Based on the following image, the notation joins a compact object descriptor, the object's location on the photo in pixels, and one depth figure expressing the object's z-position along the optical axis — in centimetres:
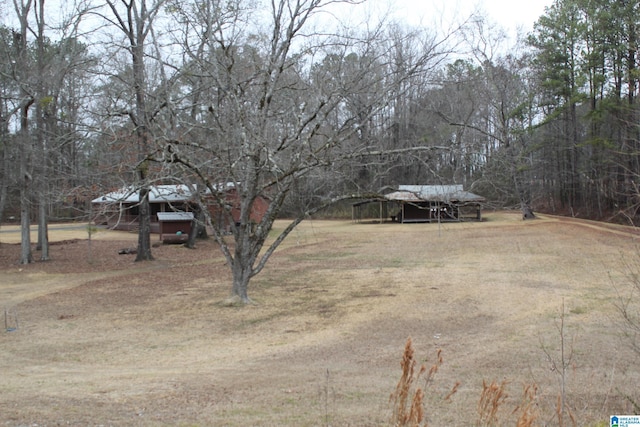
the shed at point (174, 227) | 2964
